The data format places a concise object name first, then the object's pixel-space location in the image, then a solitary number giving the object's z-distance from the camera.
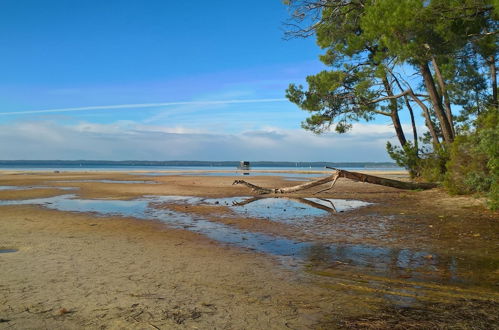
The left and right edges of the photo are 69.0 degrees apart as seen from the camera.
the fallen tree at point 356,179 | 14.60
